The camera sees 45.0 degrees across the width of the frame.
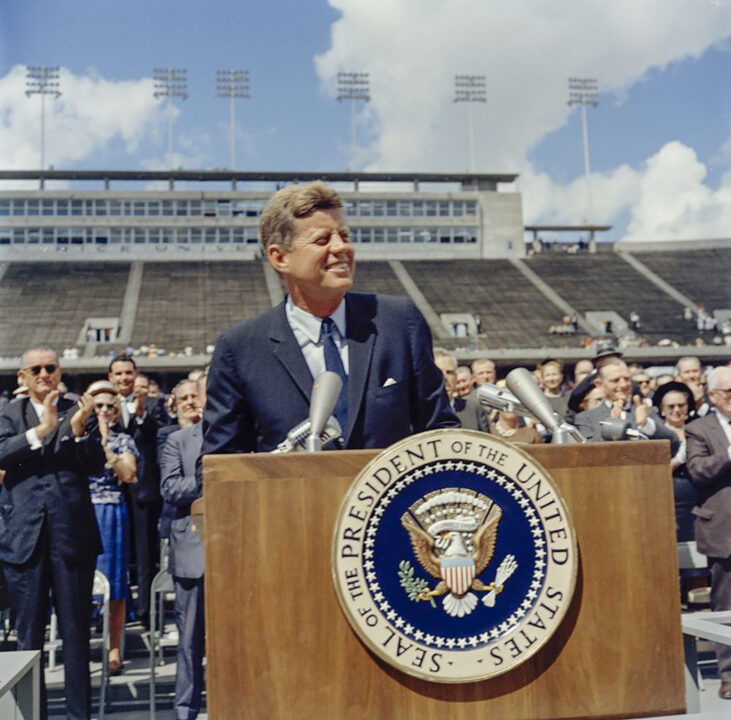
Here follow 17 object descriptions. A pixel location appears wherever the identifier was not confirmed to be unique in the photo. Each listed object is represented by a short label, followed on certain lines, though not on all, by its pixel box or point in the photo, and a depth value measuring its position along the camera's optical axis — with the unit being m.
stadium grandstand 40.00
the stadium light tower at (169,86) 60.74
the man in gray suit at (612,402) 5.59
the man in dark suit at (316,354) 1.95
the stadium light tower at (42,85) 57.41
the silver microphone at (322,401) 1.66
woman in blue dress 5.78
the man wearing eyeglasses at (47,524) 4.35
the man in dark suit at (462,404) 6.92
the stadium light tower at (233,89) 60.41
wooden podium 1.50
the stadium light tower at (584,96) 61.81
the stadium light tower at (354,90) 61.56
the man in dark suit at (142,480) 6.86
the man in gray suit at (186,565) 4.55
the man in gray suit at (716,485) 4.80
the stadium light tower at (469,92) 62.78
